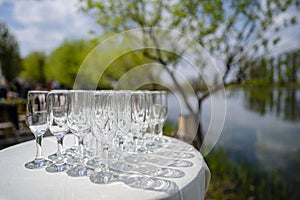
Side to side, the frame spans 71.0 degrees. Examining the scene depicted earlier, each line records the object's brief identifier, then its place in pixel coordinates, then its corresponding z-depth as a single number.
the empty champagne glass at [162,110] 1.21
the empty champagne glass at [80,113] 0.79
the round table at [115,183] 0.59
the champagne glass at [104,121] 0.74
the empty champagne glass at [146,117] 0.99
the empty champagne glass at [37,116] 0.84
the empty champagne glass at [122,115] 0.76
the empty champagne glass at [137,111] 0.92
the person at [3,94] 5.06
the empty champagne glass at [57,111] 0.82
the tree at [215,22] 2.55
